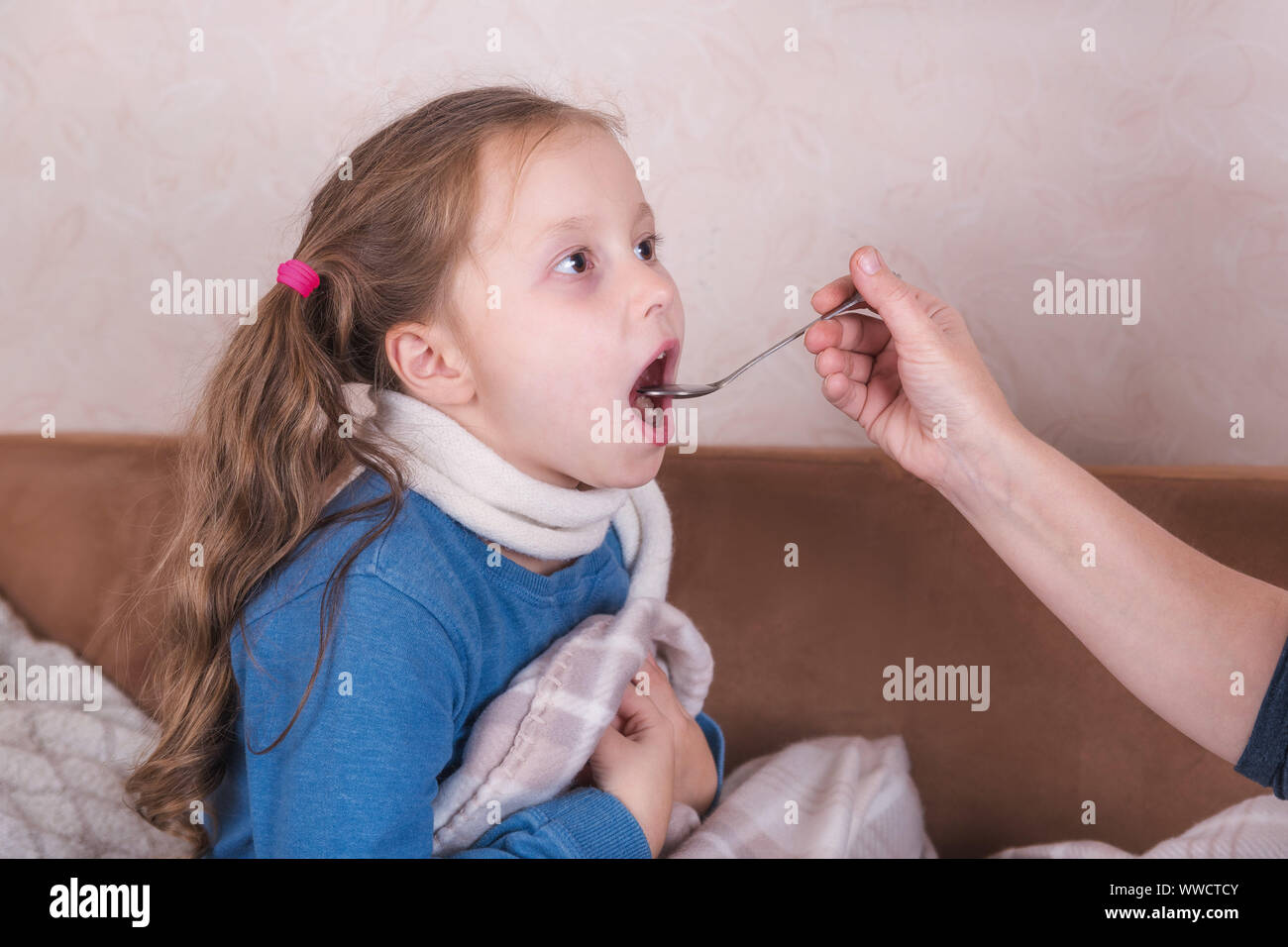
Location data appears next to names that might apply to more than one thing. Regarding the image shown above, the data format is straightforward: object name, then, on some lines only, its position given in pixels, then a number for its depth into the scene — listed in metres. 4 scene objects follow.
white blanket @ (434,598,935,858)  0.91
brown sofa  1.20
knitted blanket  1.07
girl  0.87
